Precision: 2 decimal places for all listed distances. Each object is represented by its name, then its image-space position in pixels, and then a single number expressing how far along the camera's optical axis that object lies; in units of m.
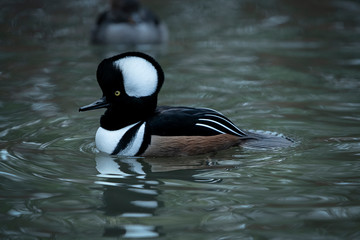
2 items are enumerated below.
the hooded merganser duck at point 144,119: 12.48
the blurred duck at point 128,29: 27.34
